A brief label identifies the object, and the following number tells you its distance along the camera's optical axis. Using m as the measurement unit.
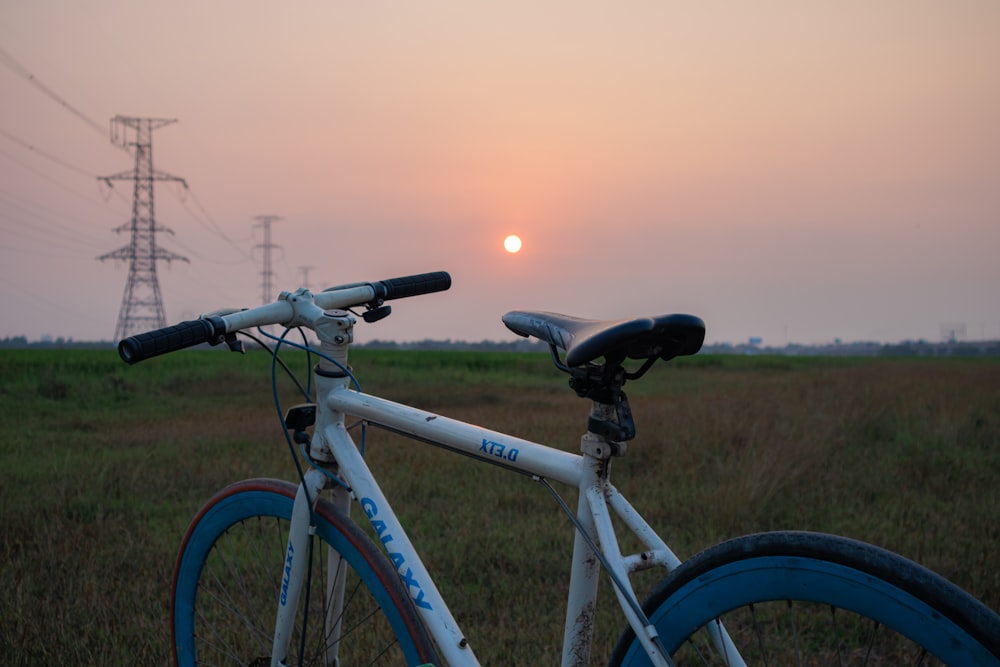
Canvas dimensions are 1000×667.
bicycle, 1.16
